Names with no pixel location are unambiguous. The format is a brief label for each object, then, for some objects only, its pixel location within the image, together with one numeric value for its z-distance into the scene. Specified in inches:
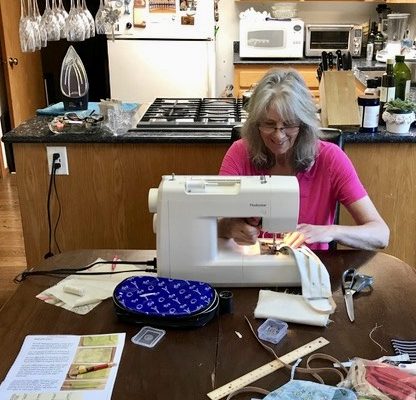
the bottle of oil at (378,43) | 184.5
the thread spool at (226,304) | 52.7
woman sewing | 67.3
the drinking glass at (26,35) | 106.7
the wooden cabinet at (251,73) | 180.5
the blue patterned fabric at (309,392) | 40.6
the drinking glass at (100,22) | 133.3
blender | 175.3
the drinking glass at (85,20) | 116.0
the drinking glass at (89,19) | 118.4
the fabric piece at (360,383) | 40.8
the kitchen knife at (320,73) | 101.6
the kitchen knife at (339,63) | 98.0
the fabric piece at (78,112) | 107.9
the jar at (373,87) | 94.7
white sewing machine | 54.3
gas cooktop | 100.3
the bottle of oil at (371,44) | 185.0
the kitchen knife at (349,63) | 97.2
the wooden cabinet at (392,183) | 96.0
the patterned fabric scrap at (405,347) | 46.7
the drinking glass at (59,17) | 112.3
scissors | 54.9
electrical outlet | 98.0
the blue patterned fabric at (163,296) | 50.7
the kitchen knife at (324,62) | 99.9
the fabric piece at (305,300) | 51.7
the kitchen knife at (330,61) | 99.7
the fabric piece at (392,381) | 40.8
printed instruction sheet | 42.9
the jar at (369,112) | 93.0
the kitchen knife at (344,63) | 97.2
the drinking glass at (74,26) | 115.0
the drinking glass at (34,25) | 107.3
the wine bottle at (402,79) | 103.0
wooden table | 44.1
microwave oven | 180.1
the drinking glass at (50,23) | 111.0
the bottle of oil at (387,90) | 99.4
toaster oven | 185.3
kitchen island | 96.6
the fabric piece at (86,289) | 54.8
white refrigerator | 163.8
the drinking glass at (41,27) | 108.5
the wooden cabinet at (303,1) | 187.8
